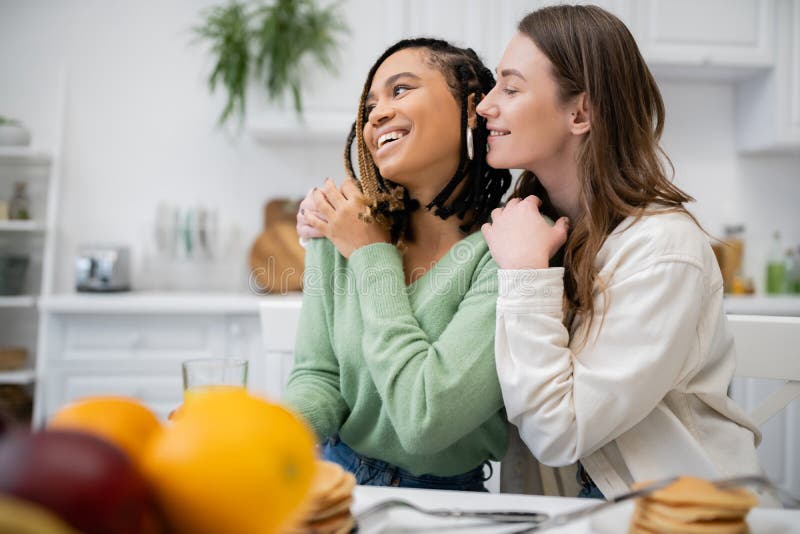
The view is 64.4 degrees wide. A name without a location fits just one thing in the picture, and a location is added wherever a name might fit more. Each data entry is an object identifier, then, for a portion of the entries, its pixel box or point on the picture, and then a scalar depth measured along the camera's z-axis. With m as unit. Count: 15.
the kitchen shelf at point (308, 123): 2.63
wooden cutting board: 2.73
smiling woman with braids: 0.89
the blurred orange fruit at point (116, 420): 0.37
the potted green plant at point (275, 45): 2.61
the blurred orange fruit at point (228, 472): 0.32
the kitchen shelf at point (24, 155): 2.58
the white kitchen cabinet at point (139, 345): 2.37
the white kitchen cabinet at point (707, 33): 2.65
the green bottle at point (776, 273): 2.86
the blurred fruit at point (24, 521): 0.23
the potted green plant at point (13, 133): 2.60
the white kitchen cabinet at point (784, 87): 2.67
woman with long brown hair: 0.84
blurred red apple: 0.27
